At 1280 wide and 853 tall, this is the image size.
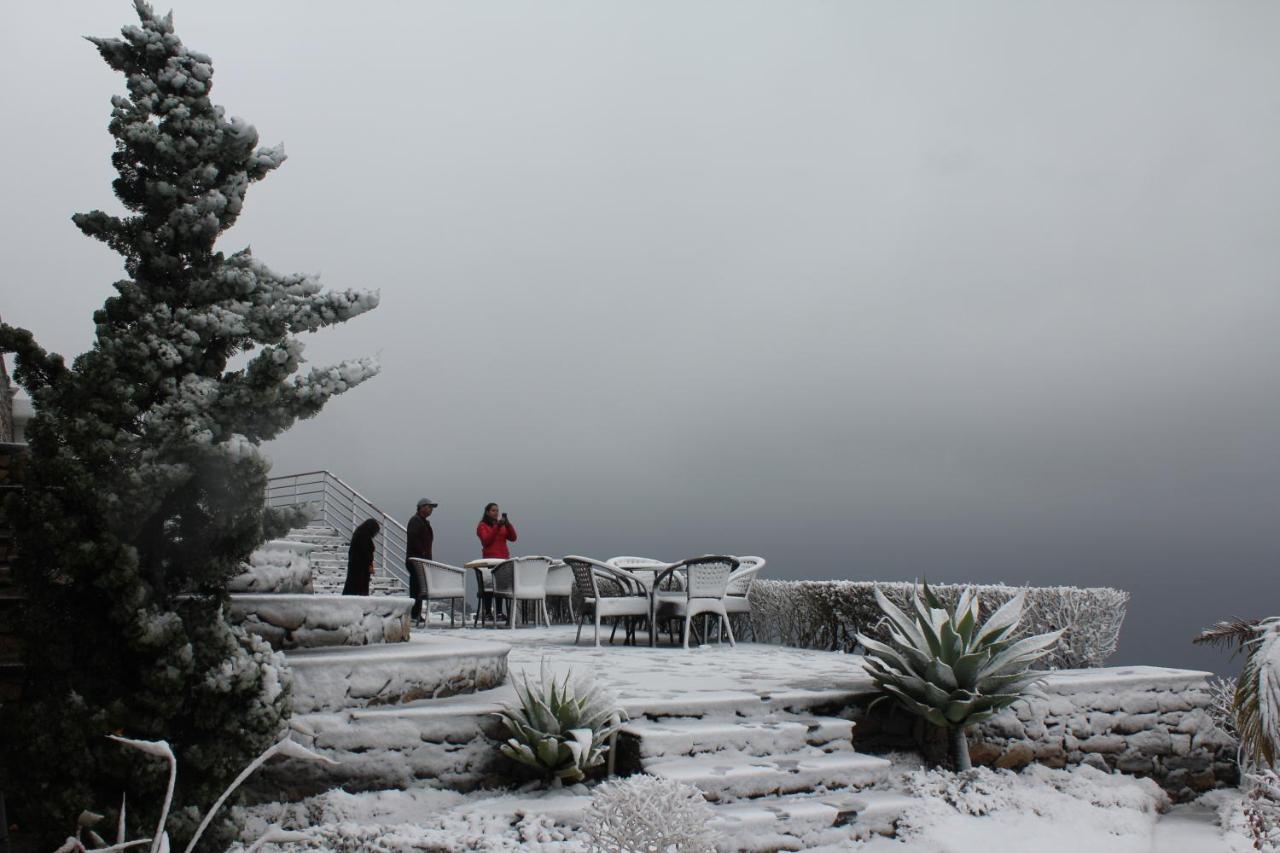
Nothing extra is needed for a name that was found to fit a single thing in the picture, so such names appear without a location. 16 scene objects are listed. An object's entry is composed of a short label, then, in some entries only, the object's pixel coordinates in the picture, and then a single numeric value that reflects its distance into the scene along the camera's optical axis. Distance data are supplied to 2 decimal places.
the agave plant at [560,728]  4.50
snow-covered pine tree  3.84
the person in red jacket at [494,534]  13.15
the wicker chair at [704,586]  8.55
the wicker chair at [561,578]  12.68
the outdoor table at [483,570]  12.29
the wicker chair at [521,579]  11.23
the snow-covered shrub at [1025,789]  5.05
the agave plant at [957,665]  5.34
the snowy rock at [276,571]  5.43
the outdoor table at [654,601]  8.53
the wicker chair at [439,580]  10.83
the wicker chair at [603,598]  8.79
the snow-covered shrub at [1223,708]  6.43
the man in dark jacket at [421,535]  11.79
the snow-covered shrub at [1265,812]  4.16
